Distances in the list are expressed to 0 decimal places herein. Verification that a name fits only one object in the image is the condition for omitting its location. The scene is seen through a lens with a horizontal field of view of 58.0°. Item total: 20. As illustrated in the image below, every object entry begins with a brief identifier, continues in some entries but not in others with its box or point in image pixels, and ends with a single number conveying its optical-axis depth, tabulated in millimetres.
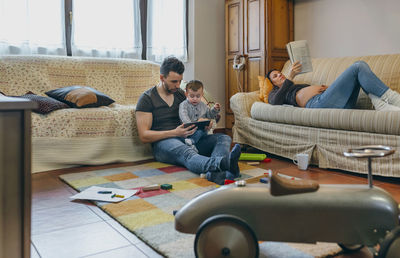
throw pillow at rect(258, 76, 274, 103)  3312
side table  695
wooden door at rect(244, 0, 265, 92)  4172
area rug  1248
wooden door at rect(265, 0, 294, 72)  4133
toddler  2588
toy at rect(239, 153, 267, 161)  2818
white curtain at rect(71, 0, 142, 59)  3949
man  2479
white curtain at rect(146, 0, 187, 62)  4426
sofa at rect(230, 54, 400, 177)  2232
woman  2381
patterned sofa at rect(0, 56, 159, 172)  2562
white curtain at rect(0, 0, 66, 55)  3502
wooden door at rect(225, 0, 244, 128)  4508
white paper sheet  1825
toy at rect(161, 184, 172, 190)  1997
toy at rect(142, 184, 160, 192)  1970
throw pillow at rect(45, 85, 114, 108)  2752
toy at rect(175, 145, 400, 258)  1009
